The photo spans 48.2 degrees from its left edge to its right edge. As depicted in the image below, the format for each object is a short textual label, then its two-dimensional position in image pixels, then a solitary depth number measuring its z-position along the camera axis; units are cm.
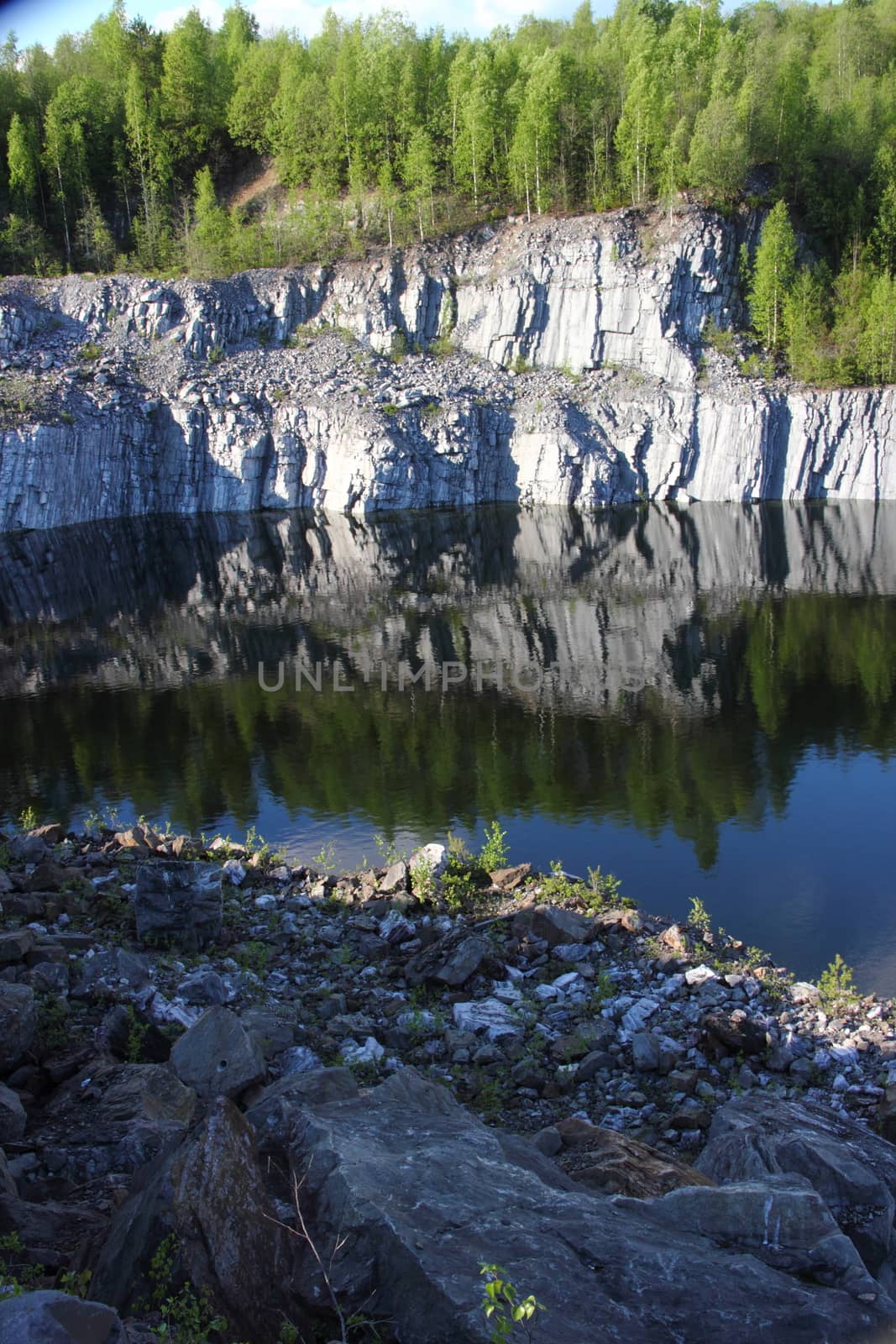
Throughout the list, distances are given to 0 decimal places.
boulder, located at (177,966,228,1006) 1250
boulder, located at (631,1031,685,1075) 1138
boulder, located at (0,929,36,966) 1234
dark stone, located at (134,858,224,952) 1441
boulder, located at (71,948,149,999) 1192
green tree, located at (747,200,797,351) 6762
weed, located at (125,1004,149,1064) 1020
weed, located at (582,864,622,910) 1680
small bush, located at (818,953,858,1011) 1334
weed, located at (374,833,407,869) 1922
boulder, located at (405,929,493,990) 1338
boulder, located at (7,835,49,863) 1808
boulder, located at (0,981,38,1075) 927
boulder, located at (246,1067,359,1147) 708
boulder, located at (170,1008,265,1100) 911
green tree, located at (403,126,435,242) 8019
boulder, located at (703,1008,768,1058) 1181
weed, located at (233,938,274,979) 1392
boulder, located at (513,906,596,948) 1486
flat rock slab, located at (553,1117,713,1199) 772
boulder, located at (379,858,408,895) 1695
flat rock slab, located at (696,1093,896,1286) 714
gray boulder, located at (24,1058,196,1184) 763
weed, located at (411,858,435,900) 1676
